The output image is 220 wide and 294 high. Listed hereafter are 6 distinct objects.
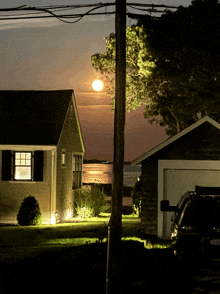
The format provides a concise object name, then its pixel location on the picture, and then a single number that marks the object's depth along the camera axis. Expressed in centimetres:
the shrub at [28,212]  2369
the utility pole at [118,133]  1106
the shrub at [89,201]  2791
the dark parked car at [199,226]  1133
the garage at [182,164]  1953
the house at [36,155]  2464
